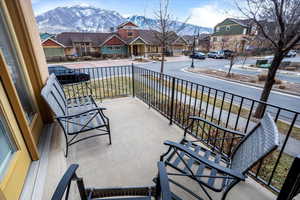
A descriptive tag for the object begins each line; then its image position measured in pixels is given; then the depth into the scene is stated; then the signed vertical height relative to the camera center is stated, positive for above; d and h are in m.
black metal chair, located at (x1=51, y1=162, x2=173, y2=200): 0.91 -1.18
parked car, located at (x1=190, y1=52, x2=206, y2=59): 21.99 -1.65
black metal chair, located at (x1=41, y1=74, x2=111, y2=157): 1.99 -1.03
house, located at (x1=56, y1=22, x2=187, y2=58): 21.08 +0.17
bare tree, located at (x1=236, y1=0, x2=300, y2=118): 3.49 +0.52
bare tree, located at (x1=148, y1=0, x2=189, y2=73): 7.67 +1.09
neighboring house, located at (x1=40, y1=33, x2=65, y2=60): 18.62 -0.30
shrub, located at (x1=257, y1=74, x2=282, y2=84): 9.14 -2.04
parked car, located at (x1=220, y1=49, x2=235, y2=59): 20.54 -1.19
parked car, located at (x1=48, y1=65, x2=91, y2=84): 4.27 -0.93
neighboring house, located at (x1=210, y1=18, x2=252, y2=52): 23.44 +1.82
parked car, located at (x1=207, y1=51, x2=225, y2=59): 22.25 -1.54
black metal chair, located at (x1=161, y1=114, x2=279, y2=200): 1.05 -0.88
